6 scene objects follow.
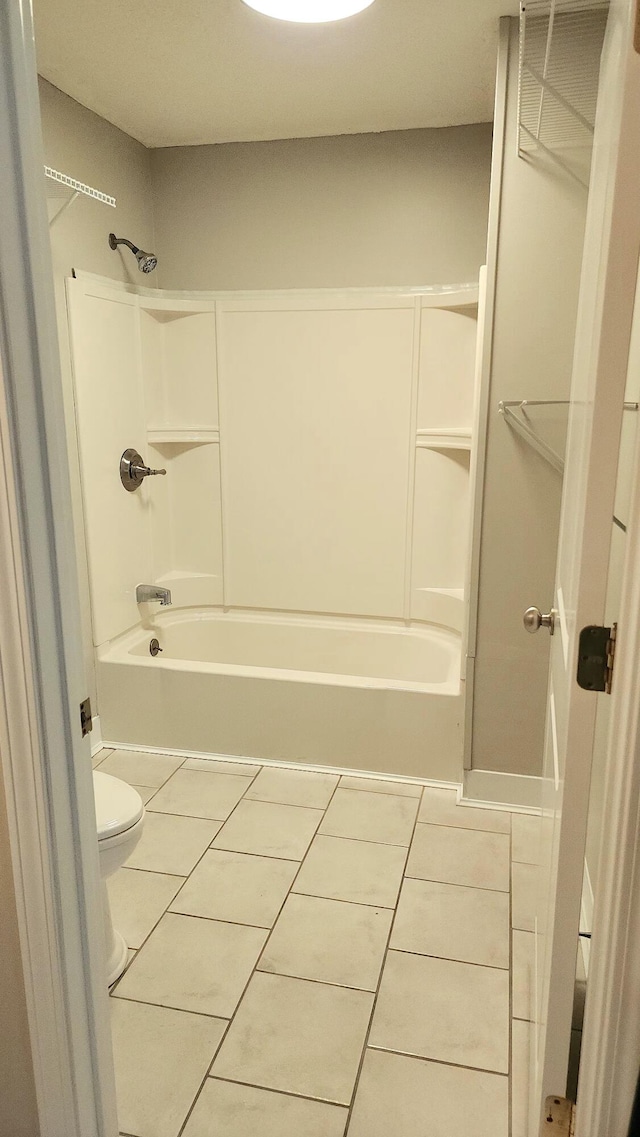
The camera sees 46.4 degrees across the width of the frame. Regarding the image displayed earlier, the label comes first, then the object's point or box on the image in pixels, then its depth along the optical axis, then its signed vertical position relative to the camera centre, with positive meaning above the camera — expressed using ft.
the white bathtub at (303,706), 8.99 -3.90
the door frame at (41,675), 3.11 -1.29
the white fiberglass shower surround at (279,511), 9.50 -1.75
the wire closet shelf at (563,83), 6.78 +2.88
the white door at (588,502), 2.79 -0.47
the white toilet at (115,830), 5.65 -3.27
